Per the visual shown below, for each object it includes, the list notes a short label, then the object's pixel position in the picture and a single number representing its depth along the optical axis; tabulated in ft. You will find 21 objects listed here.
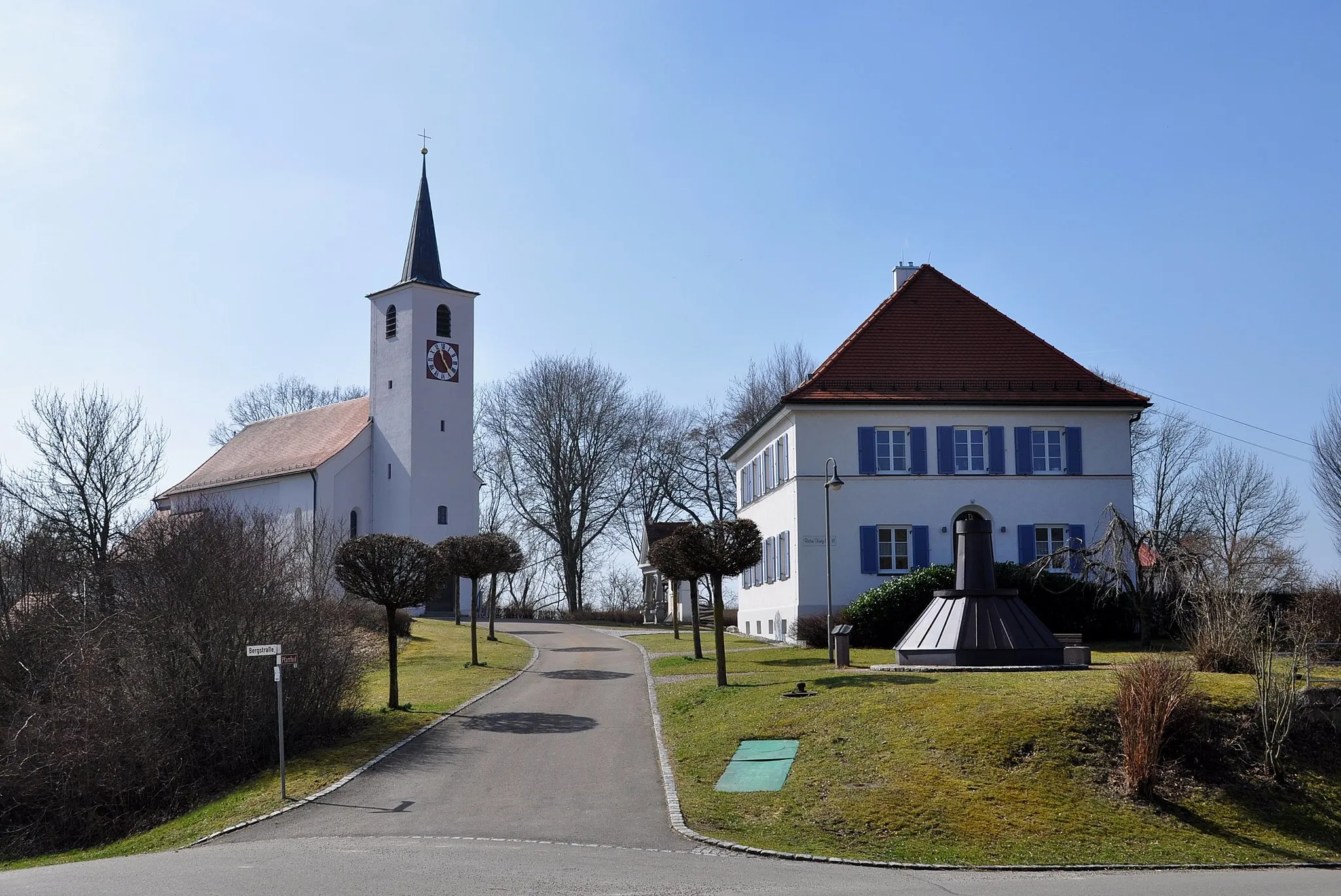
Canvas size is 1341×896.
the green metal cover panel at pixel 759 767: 53.11
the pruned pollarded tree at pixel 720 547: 81.25
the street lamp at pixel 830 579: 92.79
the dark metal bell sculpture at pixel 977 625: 73.10
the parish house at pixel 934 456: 111.75
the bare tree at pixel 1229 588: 67.36
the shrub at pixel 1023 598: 100.89
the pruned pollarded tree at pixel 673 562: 81.71
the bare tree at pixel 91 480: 114.83
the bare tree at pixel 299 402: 245.24
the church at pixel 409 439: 178.50
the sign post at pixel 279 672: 55.77
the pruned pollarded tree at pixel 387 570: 79.77
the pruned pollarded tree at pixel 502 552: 108.68
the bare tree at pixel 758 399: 198.80
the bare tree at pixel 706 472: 205.26
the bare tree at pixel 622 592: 229.25
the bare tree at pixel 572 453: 205.16
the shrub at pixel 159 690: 64.44
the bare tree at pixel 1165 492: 174.60
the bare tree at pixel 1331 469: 168.14
